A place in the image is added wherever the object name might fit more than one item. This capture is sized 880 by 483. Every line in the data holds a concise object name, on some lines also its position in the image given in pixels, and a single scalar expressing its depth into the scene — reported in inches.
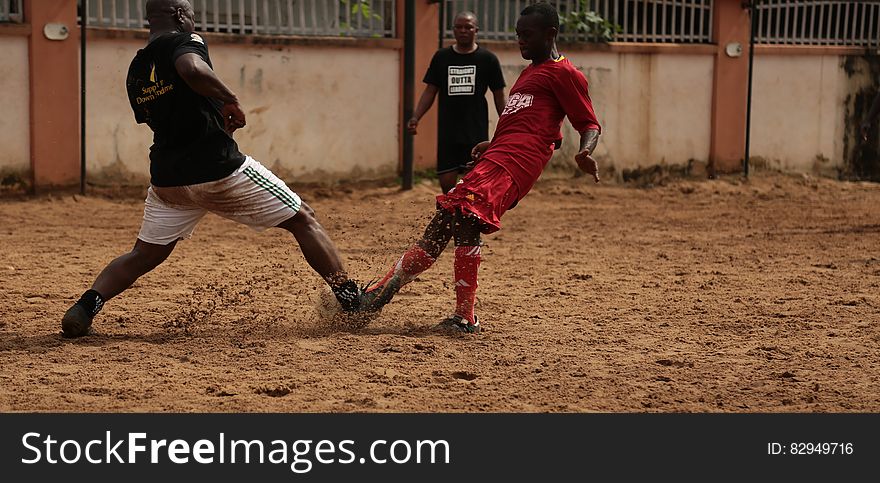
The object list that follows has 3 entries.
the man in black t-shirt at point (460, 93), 668.3
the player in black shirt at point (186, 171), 385.7
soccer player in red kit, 411.7
